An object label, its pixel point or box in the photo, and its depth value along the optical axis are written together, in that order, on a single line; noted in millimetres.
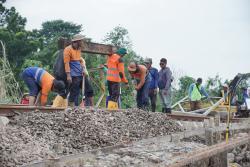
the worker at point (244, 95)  17228
